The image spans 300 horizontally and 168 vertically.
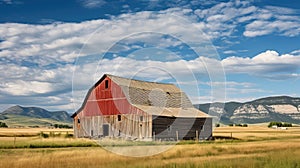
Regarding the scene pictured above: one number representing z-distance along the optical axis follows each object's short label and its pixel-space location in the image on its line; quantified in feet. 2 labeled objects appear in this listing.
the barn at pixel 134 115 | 175.63
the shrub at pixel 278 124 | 526.16
